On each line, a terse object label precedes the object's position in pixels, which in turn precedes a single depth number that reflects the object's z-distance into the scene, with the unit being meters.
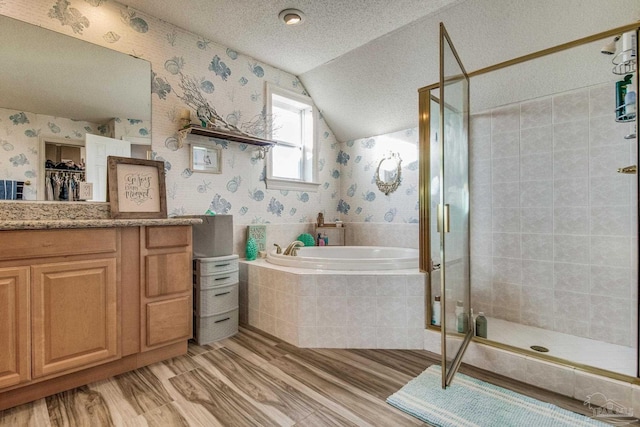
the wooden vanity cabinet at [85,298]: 1.51
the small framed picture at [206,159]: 2.73
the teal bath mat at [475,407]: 1.43
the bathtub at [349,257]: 2.37
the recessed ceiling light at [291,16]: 2.38
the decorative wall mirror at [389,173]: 3.40
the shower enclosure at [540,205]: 1.87
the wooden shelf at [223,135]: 2.56
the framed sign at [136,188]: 2.13
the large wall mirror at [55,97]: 1.90
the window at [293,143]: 3.40
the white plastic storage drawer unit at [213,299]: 2.33
